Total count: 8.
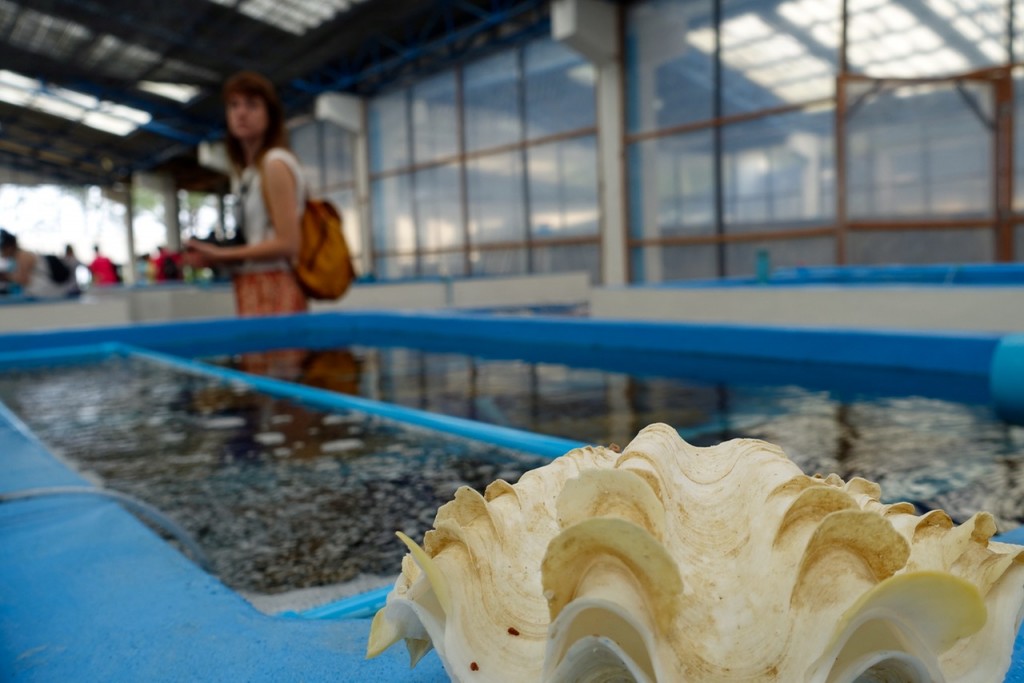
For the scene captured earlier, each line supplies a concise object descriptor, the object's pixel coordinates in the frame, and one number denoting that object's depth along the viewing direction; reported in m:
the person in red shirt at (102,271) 17.75
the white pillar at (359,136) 17.83
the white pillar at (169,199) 27.62
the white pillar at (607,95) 12.03
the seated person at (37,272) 9.31
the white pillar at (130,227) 30.28
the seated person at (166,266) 17.83
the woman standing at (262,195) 3.62
